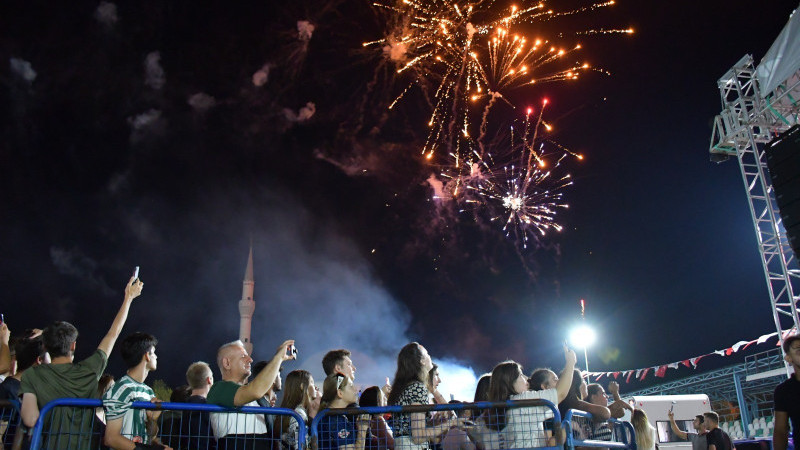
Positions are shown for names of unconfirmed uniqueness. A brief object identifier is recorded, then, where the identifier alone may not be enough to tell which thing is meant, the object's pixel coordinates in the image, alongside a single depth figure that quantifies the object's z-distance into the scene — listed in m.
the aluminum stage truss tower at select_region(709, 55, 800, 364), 11.86
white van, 14.31
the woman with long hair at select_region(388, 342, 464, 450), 4.45
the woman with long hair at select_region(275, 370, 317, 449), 5.21
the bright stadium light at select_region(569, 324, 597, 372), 18.61
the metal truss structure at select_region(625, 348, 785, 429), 21.14
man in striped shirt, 3.65
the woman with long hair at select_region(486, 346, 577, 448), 4.51
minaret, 40.94
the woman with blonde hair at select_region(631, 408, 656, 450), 6.22
